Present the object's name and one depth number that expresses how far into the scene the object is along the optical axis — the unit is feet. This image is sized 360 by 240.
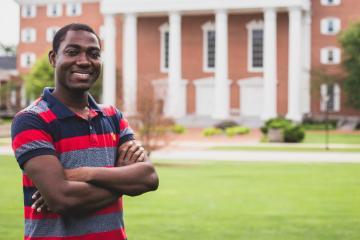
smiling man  12.86
